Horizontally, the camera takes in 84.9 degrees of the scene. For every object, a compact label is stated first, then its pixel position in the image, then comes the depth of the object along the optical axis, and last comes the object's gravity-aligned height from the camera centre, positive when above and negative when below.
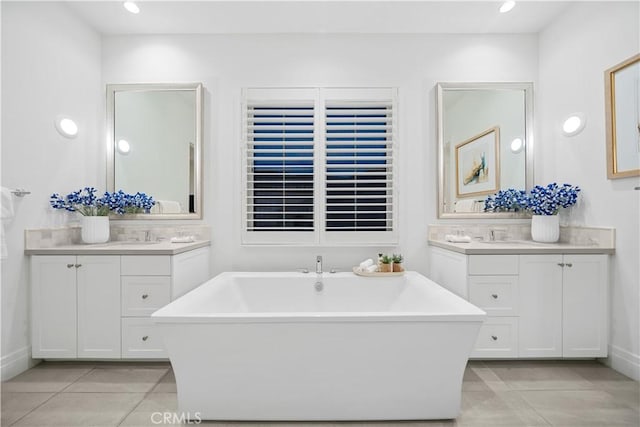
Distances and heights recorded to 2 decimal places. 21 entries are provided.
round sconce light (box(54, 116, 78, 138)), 2.55 +0.65
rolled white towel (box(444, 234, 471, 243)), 2.69 -0.19
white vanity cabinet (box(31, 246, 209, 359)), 2.31 -0.59
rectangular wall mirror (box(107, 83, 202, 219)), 2.95 +0.58
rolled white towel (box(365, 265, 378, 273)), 2.70 -0.43
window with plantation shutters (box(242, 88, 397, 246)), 2.89 +0.39
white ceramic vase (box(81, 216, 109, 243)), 2.63 -0.11
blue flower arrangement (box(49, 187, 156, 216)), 2.56 +0.09
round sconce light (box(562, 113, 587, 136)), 2.54 +0.67
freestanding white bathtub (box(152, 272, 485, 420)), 1.66 -0.72
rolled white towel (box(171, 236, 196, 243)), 2.77 -0.20
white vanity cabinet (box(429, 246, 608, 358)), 2.31 -0.58
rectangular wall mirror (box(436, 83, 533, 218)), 2.93 +0.57
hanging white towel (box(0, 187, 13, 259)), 1.93 +0.02
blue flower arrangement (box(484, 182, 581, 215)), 2.58 +0.11
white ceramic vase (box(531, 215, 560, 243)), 2.64 -0.11
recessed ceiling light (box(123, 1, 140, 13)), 2.56 +1.54
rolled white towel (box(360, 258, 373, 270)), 2.73 -0.39
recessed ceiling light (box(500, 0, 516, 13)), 2.57 +1.55
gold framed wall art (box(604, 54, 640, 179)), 2.15 +0.61
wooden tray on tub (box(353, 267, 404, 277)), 2.64 -0.45
